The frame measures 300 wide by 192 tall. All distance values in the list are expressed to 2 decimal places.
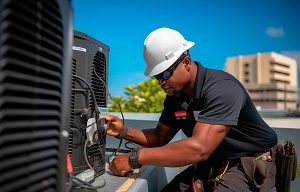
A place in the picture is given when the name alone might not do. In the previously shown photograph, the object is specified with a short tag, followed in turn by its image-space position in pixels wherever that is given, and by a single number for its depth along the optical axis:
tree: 8.03
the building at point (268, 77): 72.06
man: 1.99
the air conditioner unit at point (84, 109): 1.73
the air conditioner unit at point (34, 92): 0.68
